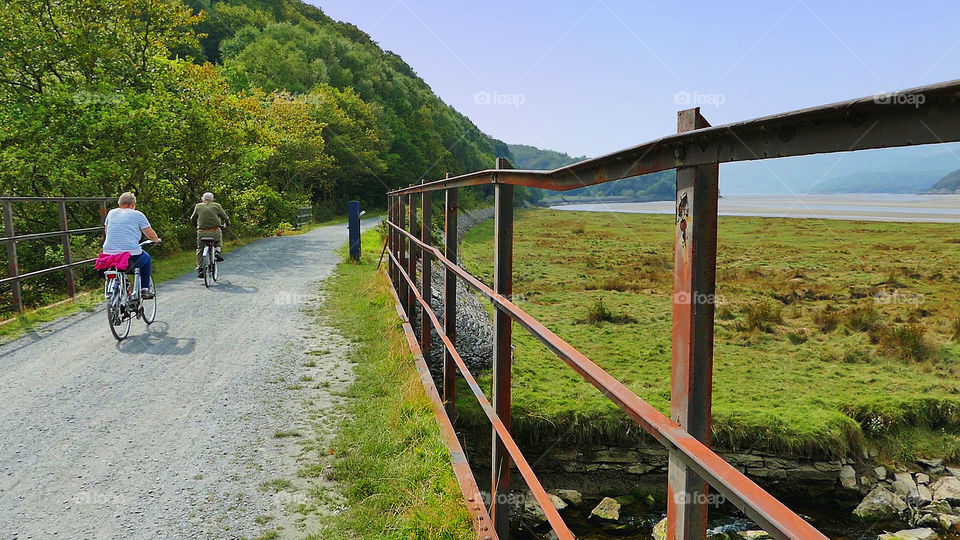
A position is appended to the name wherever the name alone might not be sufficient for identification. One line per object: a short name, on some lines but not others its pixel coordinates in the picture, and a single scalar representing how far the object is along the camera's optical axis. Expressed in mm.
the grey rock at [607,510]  8680
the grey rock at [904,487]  9797
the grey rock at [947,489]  9577
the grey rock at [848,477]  9977
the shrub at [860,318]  20609
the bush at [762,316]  20188
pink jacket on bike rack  6961
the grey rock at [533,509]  8291
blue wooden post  14781
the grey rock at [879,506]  9227
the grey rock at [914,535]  8438
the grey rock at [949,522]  8891
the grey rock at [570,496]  9156
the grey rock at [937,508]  9266
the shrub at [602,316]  19670
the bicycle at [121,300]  6848
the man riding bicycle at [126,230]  6953
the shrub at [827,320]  20938
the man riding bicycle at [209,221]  10883
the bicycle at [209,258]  10727
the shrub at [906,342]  17562
